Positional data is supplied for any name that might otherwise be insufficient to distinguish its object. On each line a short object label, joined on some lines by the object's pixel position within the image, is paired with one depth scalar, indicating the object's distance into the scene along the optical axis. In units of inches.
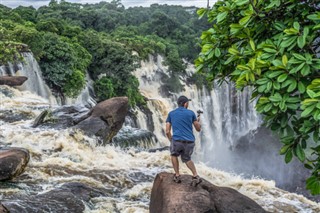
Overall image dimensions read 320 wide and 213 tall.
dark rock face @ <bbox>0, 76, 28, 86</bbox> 656.4
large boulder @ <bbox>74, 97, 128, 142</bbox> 520.4
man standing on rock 263.0
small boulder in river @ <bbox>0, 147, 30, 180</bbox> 329.7
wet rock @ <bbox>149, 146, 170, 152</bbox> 530.6
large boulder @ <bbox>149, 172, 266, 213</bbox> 242.1
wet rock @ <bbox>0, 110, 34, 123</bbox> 534.6
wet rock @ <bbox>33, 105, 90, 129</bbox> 523.5
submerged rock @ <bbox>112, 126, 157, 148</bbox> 579.4
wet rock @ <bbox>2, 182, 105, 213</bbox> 279.0
